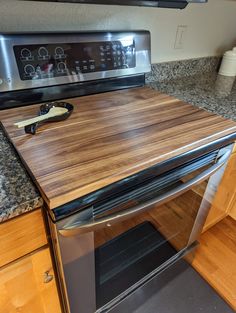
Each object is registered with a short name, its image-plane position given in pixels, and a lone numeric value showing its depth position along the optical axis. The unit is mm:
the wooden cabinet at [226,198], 1007
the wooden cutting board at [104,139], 490
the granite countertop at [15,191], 456
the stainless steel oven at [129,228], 521
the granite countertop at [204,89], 928
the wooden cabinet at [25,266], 498
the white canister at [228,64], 1356
